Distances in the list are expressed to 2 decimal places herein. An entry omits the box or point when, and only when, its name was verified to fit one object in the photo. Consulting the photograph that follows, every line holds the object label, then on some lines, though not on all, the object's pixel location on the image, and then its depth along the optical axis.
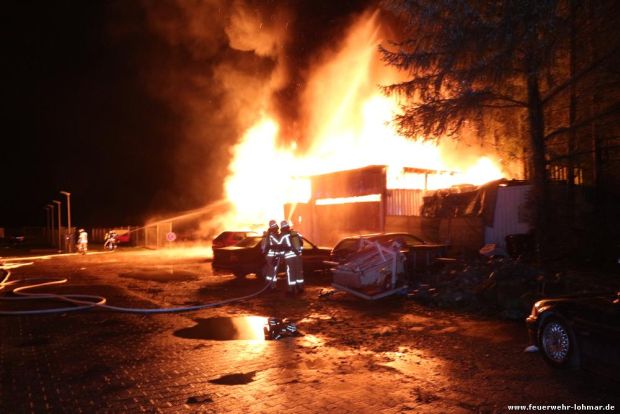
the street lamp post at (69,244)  31.02
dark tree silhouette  9.22
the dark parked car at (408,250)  11.70
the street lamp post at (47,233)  52.42
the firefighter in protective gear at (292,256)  10.84
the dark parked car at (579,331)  4.57
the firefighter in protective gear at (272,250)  11.09
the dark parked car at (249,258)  12.94
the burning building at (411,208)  15.00
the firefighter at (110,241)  31.62
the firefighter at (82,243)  28.23
